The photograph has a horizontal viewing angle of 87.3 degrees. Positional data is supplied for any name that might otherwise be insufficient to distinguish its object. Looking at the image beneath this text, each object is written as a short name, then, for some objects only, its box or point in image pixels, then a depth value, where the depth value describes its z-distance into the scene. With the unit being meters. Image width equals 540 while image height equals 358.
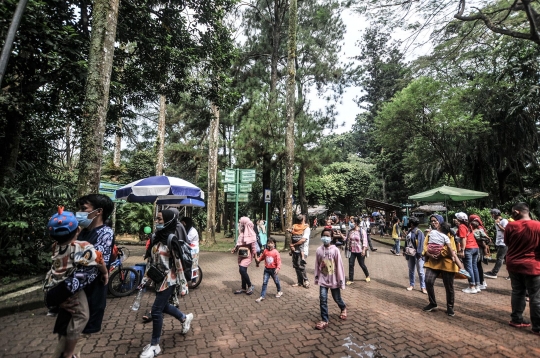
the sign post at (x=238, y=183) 12.27
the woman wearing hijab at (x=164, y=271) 3.39
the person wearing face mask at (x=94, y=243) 2.52
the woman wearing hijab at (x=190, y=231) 5.85
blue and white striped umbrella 7.05
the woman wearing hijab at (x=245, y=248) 6.04
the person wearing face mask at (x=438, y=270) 4.76
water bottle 3.57
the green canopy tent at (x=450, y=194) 10.97
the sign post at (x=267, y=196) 13.02
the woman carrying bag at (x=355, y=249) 7.14
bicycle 5.64
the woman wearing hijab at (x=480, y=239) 6.61
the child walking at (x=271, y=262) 5.72
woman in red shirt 6.20
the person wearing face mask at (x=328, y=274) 4.29
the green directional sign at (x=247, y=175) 12.18
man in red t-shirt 4.12
